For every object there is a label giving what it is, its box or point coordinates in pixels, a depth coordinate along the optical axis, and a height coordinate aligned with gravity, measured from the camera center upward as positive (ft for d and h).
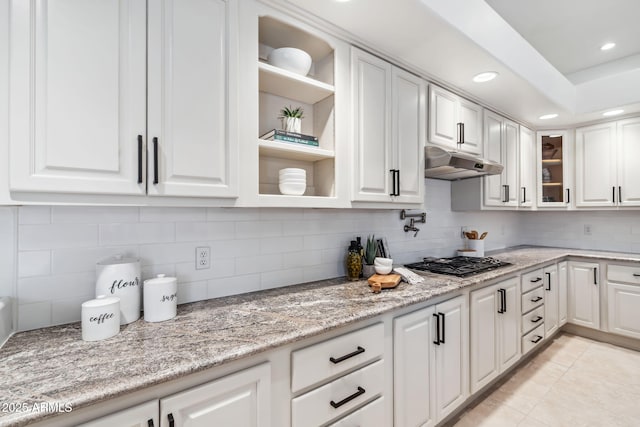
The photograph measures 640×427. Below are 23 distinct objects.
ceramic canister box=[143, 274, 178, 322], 4.03 -1.13
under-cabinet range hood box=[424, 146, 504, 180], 6.83 +1.20
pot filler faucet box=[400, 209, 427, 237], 8.16 -0.12
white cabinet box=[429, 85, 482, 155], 7.36 +2.43
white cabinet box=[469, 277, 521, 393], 6.56 -2.73
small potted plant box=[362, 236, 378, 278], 6.64 -0.98
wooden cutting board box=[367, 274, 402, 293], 5.52 -1.26
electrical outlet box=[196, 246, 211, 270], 5.00 -0.70
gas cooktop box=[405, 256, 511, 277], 7.02 -1.29
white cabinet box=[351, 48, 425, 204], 5.83 +1.74
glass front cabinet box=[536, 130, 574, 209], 11.41 +1.77
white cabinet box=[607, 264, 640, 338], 9.32 -2.66
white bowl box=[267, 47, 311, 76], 5.12 +2.64
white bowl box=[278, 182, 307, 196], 5.05 +0.45
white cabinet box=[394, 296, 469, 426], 5.04 -2.71
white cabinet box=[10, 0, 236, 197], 3.09 +1.36
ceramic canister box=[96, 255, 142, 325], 3.89 -0.90
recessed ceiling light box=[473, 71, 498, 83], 7.15 +3.33
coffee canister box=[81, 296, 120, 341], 3.44 -1.20
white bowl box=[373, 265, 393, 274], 6.20 -1.11
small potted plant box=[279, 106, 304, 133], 5.36 +1.67
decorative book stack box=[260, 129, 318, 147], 5.01 +1.31
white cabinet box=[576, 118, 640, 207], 10.04 +1.74
